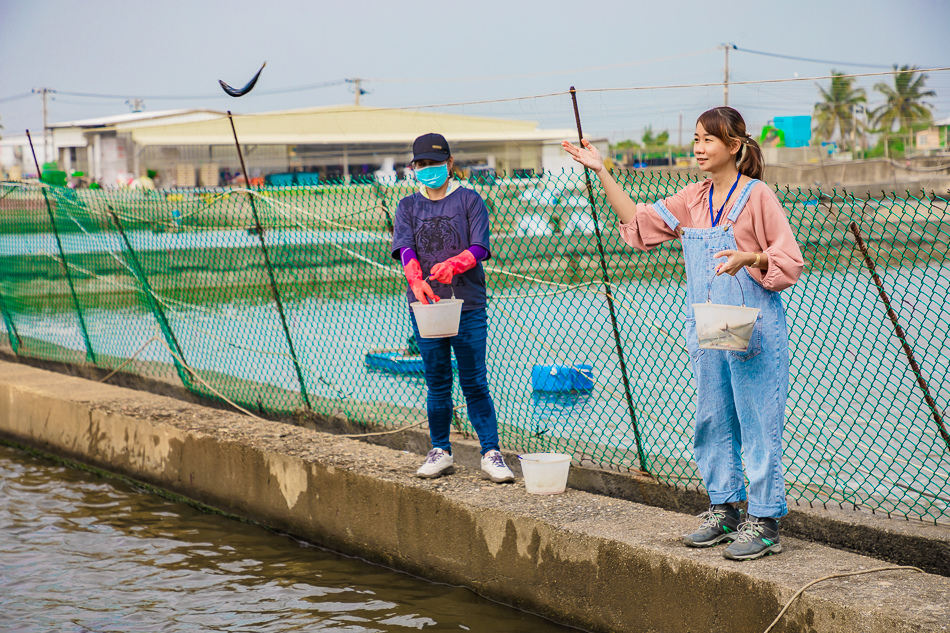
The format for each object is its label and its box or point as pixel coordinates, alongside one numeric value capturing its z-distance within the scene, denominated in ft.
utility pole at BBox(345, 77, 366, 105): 192.76
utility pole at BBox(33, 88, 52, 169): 203.21
